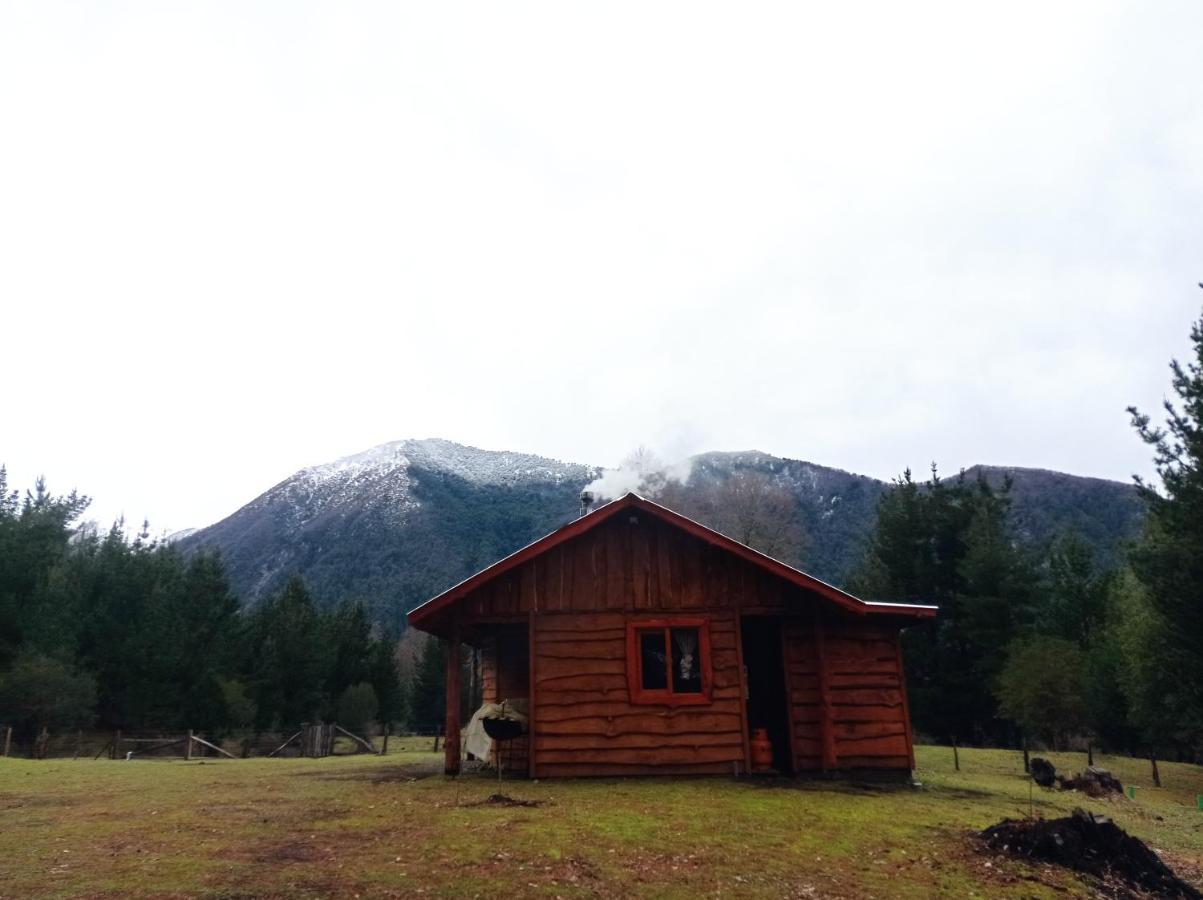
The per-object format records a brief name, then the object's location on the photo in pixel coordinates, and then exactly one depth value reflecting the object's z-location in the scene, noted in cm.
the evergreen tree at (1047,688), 2982
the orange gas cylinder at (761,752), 1688
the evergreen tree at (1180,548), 2314
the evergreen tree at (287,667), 4650
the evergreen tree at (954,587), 3972
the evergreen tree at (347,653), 5381
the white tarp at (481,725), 1630
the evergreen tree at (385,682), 5725
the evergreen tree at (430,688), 5903
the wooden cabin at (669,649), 1644
